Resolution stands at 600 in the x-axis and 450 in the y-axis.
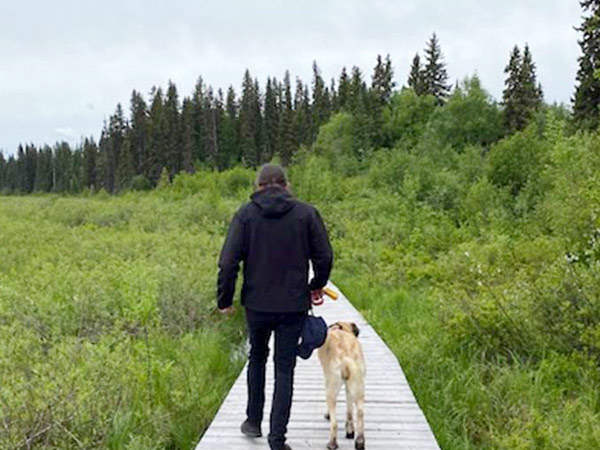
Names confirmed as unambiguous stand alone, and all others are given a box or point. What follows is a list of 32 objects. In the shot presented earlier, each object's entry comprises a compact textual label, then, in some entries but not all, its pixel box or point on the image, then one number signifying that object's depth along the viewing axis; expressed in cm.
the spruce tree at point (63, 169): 9738
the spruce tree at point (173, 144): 7094
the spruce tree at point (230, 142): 7238
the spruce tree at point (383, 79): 5757
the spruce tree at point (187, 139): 7142
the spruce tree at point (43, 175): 10375
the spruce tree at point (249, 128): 6950
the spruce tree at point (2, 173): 11682
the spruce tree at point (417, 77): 5491
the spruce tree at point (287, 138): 5988
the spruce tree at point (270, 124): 6931
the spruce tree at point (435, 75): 5538
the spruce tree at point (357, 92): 4749
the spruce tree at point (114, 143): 8375
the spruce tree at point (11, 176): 11318
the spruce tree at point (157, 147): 7094
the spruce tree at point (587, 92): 2477
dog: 413
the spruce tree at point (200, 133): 7356
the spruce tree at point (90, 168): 9031
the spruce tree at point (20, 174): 10969
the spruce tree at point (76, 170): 9019
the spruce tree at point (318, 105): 6144
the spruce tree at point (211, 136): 7288
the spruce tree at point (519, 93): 4109
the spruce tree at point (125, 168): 7612
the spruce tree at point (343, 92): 5853
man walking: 385
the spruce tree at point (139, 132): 7631
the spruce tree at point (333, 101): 6151
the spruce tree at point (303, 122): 6178
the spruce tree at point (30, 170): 10921
